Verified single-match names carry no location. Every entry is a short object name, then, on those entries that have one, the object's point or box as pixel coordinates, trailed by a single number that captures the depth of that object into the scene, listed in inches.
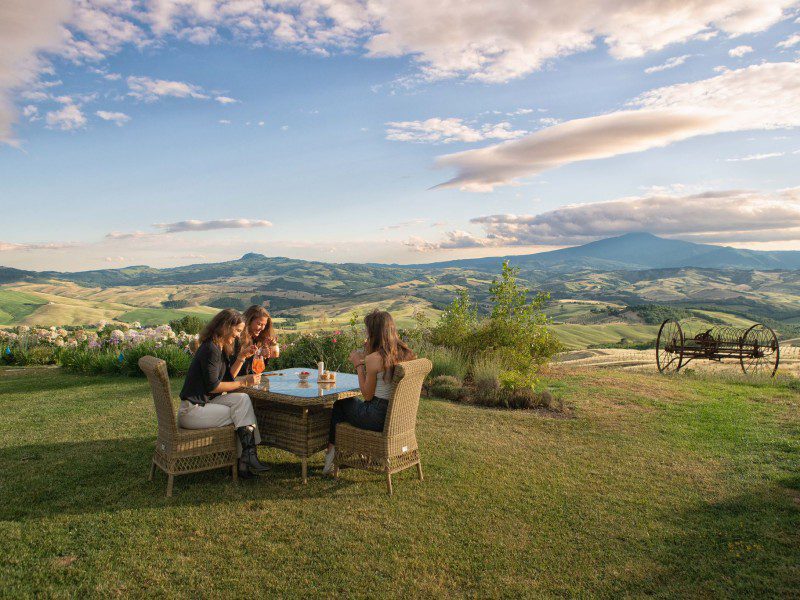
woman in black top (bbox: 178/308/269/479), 203.2
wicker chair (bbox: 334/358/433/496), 199.5
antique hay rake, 570.3
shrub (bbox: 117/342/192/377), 452.2
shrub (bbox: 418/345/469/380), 440.8
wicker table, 209.3
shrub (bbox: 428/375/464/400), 388.5
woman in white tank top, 200.1
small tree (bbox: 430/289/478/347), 515.5
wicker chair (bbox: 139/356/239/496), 191.5
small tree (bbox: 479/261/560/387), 446.0
